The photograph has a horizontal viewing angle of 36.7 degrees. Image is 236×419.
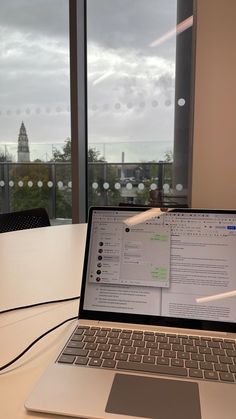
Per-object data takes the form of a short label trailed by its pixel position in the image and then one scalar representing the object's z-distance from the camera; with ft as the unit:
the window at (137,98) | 9.95
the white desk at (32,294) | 2.05
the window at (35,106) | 10.89
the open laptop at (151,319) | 1.86
